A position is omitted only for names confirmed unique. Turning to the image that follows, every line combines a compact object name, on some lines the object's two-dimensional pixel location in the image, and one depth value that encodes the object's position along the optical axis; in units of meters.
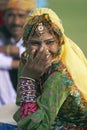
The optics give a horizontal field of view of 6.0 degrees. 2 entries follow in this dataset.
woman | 5.82
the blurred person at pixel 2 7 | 12.65
